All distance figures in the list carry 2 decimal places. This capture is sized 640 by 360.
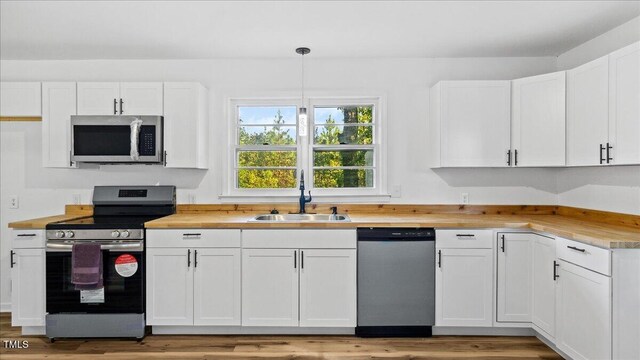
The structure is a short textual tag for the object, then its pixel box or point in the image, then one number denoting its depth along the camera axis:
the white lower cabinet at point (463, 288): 2.90
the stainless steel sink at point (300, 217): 3.36
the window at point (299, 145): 3.63
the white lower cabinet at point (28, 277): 2.88
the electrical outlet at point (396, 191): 3.55
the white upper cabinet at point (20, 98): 3.29
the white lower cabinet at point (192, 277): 2.90
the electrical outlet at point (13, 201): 3.52
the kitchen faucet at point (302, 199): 3.42
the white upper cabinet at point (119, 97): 3.24
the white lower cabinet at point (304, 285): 2.90
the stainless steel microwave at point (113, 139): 3.19
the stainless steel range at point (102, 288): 2.81
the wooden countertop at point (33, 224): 2.86
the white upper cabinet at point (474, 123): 3.21
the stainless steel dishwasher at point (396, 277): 2.89
